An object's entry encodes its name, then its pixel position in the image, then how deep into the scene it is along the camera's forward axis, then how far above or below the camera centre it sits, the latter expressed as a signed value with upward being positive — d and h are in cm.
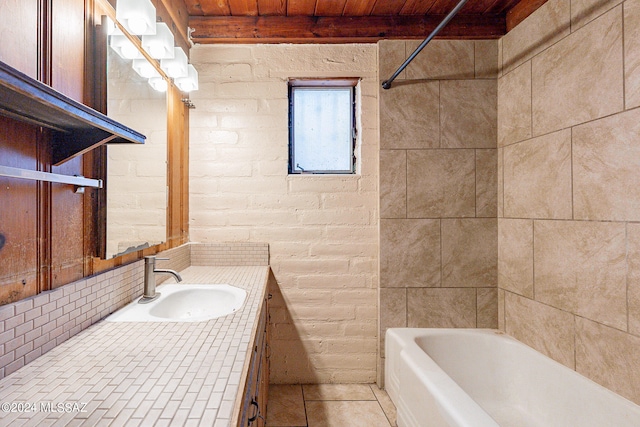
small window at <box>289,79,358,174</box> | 234 +62
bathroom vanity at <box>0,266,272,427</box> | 63 -40
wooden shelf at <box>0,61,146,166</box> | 63 +25
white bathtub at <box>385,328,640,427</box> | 128 -88
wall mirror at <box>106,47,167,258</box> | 122 +20
